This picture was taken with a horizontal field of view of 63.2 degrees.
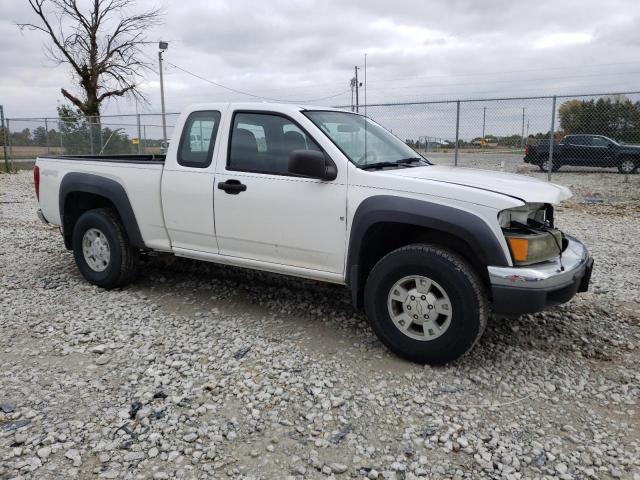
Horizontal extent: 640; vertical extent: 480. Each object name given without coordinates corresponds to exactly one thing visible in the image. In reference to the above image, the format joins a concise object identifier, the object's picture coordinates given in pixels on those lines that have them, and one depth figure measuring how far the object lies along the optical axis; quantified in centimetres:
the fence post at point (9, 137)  1914
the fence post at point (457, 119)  1138
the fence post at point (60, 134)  2061
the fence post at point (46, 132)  2044
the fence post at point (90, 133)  1965
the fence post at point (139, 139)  1824
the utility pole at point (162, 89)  1750
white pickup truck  334
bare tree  2630
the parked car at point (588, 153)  1495
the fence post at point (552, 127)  1083
